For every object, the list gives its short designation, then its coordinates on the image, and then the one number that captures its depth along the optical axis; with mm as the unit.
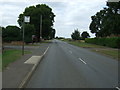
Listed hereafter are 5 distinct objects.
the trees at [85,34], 72750
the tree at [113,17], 16057
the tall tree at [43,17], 37918
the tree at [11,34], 26614
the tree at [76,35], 65495
